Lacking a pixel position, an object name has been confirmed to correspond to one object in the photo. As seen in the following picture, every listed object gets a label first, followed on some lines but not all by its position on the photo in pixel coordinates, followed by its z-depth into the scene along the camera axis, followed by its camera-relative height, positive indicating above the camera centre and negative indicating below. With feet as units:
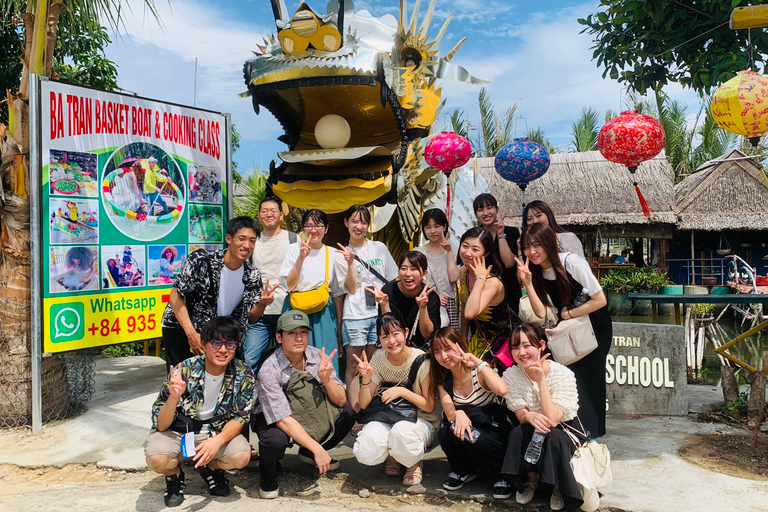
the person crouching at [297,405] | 10.18 -2.67
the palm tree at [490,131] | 63.21 +14.08
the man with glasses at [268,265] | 12.45 -0.09
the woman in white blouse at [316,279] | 12.10 -0.41
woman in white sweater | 9.14 -2.63
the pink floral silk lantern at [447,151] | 15.99 +3.03
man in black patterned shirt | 11.14 -0.54
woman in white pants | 10.36 -2.56
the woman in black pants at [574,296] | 10.23 -0.69
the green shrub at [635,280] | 42.16 -1.72
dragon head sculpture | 15.05 +4.67
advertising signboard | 13.67 +1.47
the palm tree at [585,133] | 63.52 +14.05
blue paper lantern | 14.83 +2.55
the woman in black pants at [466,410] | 9.93 -2.70
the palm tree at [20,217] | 14.17 +1.16
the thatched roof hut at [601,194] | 48.85 +5.68
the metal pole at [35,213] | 13.26 +1.16
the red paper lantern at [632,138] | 15.14 +3.18
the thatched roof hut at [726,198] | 48.96 +5.06
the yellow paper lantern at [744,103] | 12.20 +3.32
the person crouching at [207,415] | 9.59 -2.68
